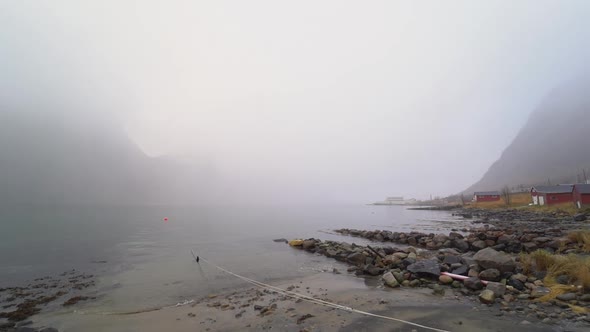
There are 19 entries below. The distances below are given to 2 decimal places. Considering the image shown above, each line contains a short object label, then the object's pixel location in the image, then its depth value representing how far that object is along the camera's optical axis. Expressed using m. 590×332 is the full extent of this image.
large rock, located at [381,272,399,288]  11.63
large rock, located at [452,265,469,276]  11.61
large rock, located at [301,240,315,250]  24.52
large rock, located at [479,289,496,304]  8.70
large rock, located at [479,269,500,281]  10.48
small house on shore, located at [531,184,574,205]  50.53
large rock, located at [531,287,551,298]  8.62
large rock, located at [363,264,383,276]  13.93
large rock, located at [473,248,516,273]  10.94
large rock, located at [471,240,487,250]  18.30
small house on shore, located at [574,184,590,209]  41.69
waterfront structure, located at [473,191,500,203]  85.68
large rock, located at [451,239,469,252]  19.14
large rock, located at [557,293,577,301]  8.14
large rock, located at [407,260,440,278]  12.12
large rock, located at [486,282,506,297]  9.02
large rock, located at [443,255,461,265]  13.16
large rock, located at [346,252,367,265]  16.98
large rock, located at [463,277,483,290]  10.01
